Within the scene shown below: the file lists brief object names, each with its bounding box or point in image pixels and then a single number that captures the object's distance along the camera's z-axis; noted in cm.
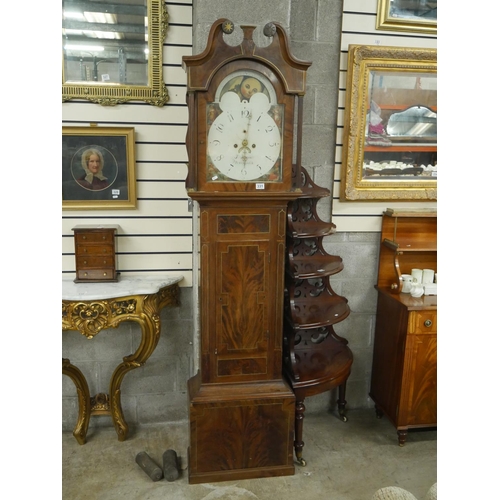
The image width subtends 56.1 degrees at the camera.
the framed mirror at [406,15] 286
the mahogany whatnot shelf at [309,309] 265
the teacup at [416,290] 297
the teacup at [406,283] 303
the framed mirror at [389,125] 292
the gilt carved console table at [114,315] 262
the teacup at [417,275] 305
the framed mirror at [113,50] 265
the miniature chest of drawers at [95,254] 277
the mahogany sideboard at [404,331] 282
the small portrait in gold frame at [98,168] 277
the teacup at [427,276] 304
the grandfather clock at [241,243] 222
